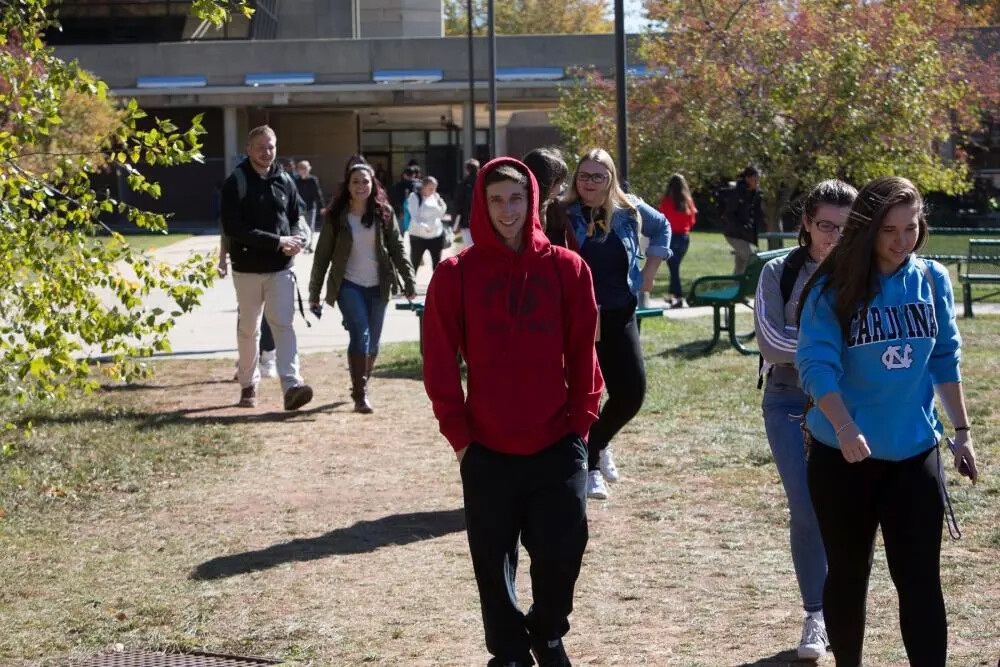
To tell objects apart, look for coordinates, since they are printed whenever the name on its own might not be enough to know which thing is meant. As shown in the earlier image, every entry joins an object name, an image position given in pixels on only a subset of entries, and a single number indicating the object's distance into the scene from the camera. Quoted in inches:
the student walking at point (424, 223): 695.7
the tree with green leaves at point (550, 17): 2815.0
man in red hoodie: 175.6
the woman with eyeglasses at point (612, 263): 270.8
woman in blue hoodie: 162.9
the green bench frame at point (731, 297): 529.7
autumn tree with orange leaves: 768.3
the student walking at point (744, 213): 692.1
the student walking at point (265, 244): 405.1
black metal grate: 208.1
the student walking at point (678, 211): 732.7
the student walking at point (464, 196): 799.7
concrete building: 1998.0
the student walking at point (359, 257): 403.2
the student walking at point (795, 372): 193.3
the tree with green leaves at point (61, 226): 261.9
